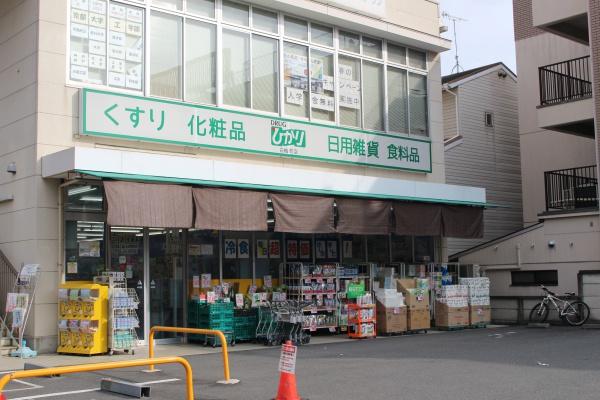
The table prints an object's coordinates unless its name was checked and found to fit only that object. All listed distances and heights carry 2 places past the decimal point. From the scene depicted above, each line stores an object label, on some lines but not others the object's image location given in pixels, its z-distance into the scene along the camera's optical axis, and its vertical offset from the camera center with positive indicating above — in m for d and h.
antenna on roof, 37.60 +10.57
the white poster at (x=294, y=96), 18.34 +4.46
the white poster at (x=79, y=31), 14.89 +5.09
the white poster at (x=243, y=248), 17.36 +0.47
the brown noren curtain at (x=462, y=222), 19.86 +1.17
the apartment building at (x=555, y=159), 20.83 +3.70
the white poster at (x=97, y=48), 15.12 +4.80
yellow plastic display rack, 13.77 -0.96
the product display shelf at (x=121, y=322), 13.95 -1.04
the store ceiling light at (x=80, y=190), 14.78 +1.69
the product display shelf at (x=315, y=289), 17.56 -0.61
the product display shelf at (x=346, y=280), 18.20 -0.40
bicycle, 19.47 -1.39
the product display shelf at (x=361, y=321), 17.08 -1.39
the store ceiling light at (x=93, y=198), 14.95 +1.53
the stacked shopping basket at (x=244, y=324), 16.30 -1.34
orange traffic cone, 8.37 -1.45
